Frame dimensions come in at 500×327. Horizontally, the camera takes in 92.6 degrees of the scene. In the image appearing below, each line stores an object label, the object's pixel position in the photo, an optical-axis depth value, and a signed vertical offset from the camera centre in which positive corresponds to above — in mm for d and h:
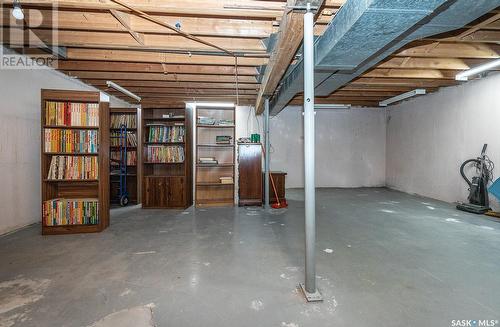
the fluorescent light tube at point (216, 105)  5546 +1355
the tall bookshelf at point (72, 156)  3285 +79
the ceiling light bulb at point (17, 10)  2068 +1316
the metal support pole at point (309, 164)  1877 -21
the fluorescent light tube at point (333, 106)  6555 +1555
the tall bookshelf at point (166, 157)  4875 +93
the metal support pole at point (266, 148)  4656 +243
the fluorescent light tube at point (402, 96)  5281 +1576
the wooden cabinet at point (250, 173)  5039 -247
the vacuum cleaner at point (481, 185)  4441 -444
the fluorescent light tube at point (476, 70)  3654 +1509
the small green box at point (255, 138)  5125 +502
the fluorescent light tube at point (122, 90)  4567 +1515
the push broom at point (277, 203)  4887 -876
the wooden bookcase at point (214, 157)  5293 +104
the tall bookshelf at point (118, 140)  5324 +482
